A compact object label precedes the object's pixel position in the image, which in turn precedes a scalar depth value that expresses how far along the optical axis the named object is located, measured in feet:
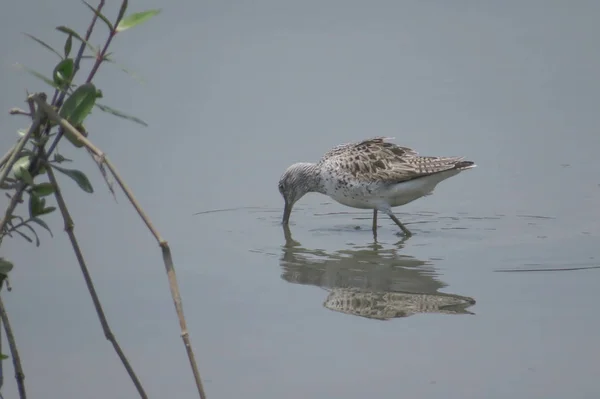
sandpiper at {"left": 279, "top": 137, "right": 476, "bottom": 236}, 61.41
